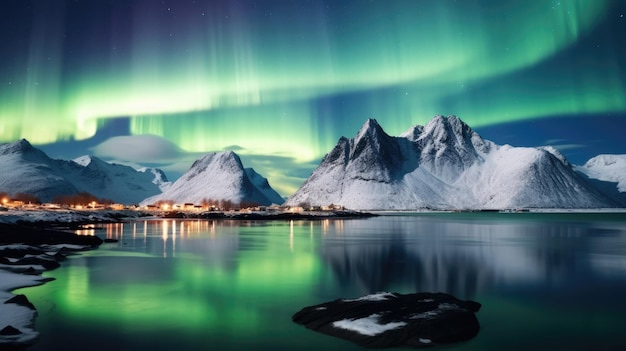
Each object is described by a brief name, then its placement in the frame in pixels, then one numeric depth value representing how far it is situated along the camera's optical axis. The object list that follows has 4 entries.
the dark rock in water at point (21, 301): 20.90
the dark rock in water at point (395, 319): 16.75
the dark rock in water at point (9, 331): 16.33
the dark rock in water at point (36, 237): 50.59
